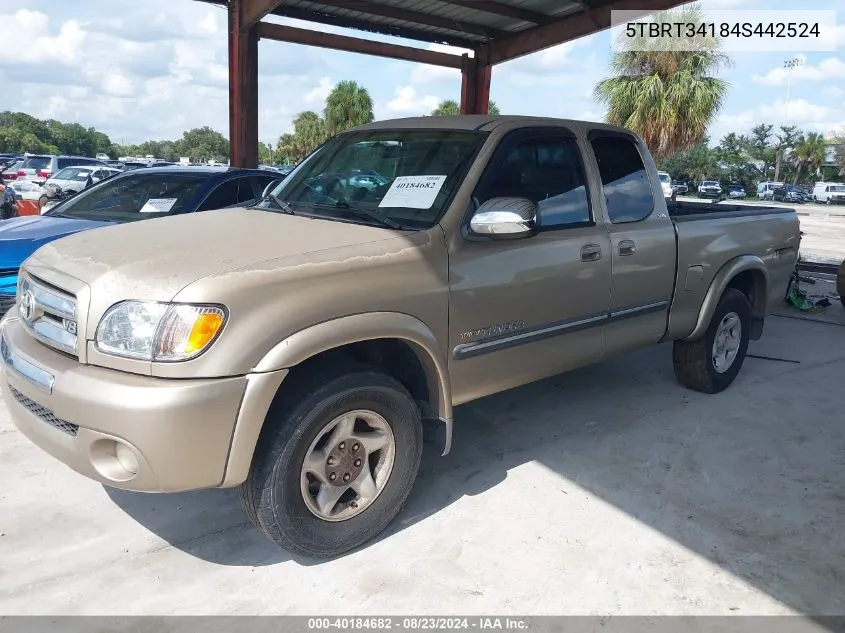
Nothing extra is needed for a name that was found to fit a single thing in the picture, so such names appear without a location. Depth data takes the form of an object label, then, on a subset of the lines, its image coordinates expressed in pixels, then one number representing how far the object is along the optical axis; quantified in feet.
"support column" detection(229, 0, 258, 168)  30.35
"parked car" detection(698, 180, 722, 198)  157.48
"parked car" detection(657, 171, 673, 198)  106.44
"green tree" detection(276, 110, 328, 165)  213.25
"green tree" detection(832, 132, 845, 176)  213.05
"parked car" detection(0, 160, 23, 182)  64.50
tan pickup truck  8.13
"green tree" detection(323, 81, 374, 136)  149.28
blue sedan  18.45
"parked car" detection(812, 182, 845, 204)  157.69
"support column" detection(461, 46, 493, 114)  37.55
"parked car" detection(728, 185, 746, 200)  164.86
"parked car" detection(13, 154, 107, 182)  64.28
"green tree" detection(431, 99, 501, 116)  145.15
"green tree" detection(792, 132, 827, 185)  226.38
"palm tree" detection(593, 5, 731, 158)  66.23
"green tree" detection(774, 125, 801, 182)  236.75
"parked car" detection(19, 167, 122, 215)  50.98
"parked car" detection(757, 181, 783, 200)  165.89
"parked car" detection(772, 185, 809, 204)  161.99
